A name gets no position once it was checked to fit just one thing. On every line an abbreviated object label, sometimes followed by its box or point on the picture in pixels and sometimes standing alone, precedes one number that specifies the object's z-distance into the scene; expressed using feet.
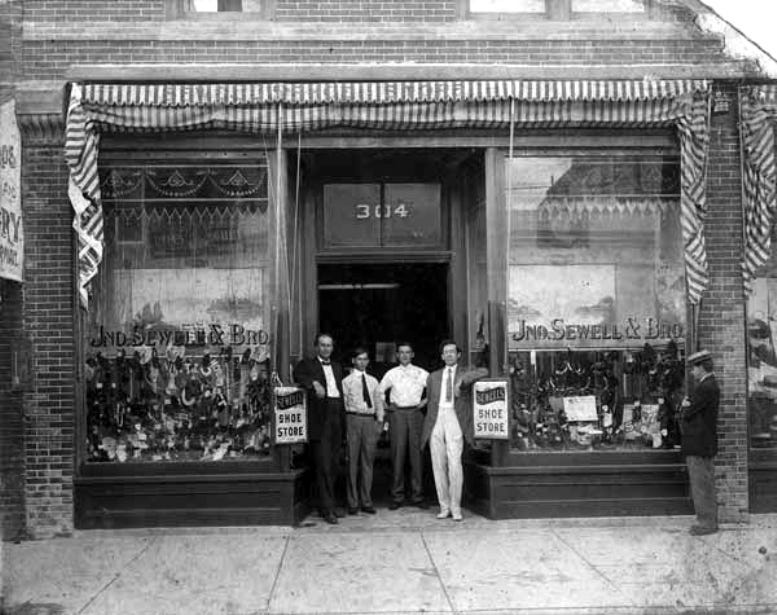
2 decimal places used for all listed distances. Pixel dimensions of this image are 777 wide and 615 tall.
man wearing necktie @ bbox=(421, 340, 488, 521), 33.42
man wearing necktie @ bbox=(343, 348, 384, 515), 34.86
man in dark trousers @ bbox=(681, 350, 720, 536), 30.73
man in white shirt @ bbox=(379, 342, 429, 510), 35.68
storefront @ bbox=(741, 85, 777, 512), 33.09
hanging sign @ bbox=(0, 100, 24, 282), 24.31
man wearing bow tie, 33.04
